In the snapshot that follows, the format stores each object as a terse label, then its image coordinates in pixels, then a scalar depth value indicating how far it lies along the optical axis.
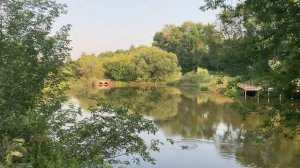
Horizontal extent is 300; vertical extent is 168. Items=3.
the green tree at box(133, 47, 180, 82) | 41.19
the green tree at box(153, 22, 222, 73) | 43.04
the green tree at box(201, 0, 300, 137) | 5.10
